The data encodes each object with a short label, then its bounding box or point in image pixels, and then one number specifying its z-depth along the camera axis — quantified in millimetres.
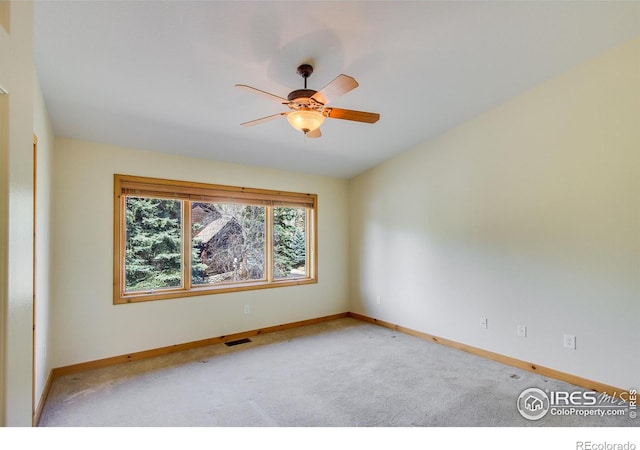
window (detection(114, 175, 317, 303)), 3637
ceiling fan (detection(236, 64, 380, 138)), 2041
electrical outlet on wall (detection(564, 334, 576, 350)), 3002
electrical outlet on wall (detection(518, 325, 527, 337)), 3338
